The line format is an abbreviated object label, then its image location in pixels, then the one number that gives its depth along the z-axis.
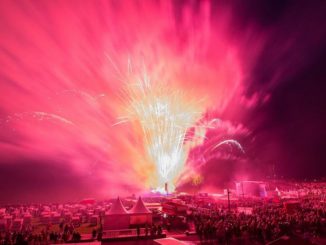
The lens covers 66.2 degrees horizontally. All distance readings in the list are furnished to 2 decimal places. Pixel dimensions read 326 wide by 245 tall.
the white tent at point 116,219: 25.17
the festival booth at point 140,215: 26.14
